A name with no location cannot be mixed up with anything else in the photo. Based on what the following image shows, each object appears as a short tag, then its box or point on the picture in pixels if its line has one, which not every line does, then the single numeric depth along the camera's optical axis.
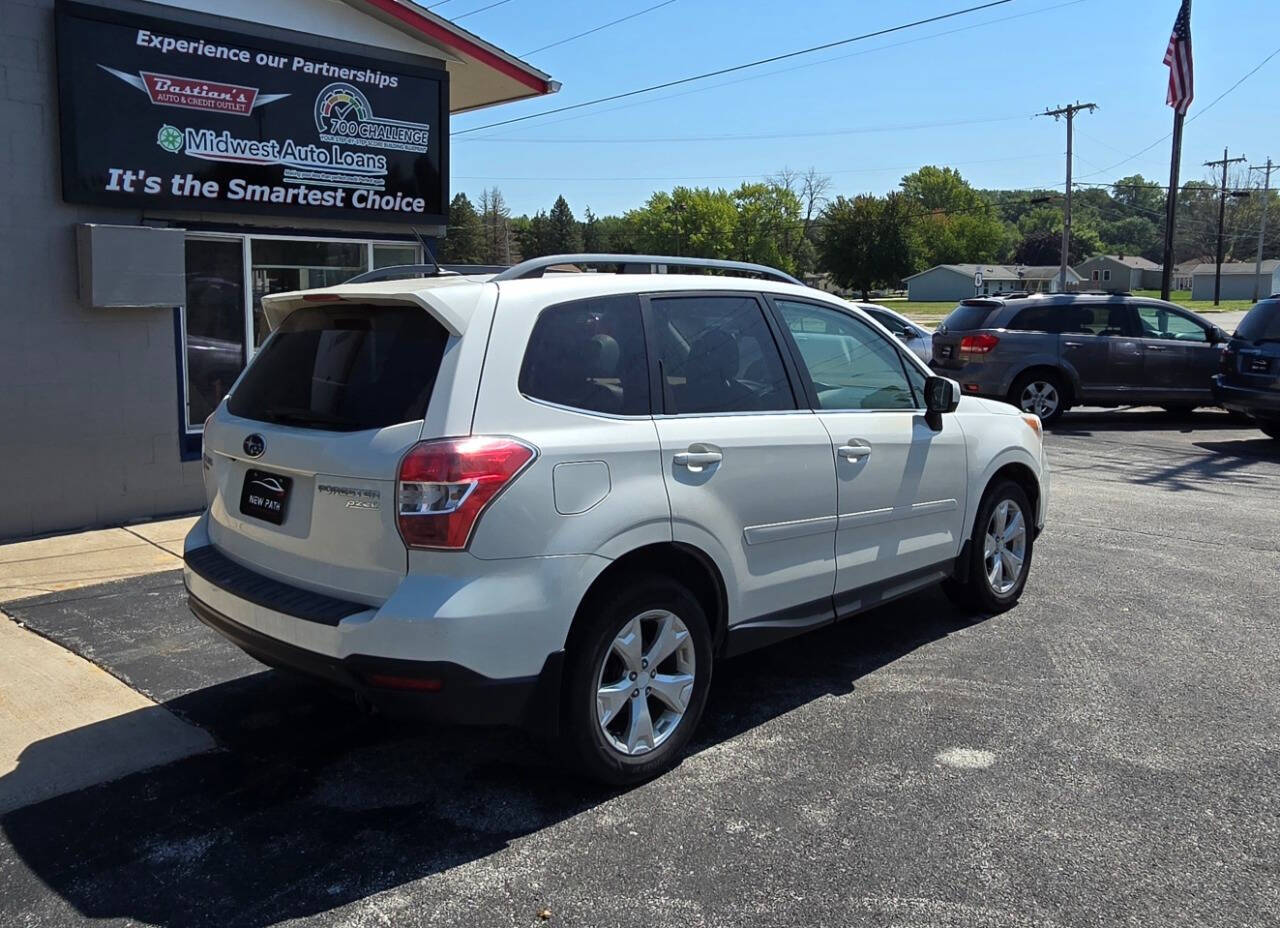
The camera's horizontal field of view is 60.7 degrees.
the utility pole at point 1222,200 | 69.56
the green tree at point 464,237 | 103.74
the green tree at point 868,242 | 92.25
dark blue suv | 12.47
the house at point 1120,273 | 121.00
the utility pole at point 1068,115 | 52.66
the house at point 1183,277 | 120.94
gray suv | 14.37
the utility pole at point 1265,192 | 84.51
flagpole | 21.83
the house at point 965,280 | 111.31
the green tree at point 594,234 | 136.12
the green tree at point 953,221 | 126.19
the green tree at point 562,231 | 126.81
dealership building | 7.70
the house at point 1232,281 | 102.94
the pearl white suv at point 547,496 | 3.49
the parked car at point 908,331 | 16.12
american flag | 20.34
